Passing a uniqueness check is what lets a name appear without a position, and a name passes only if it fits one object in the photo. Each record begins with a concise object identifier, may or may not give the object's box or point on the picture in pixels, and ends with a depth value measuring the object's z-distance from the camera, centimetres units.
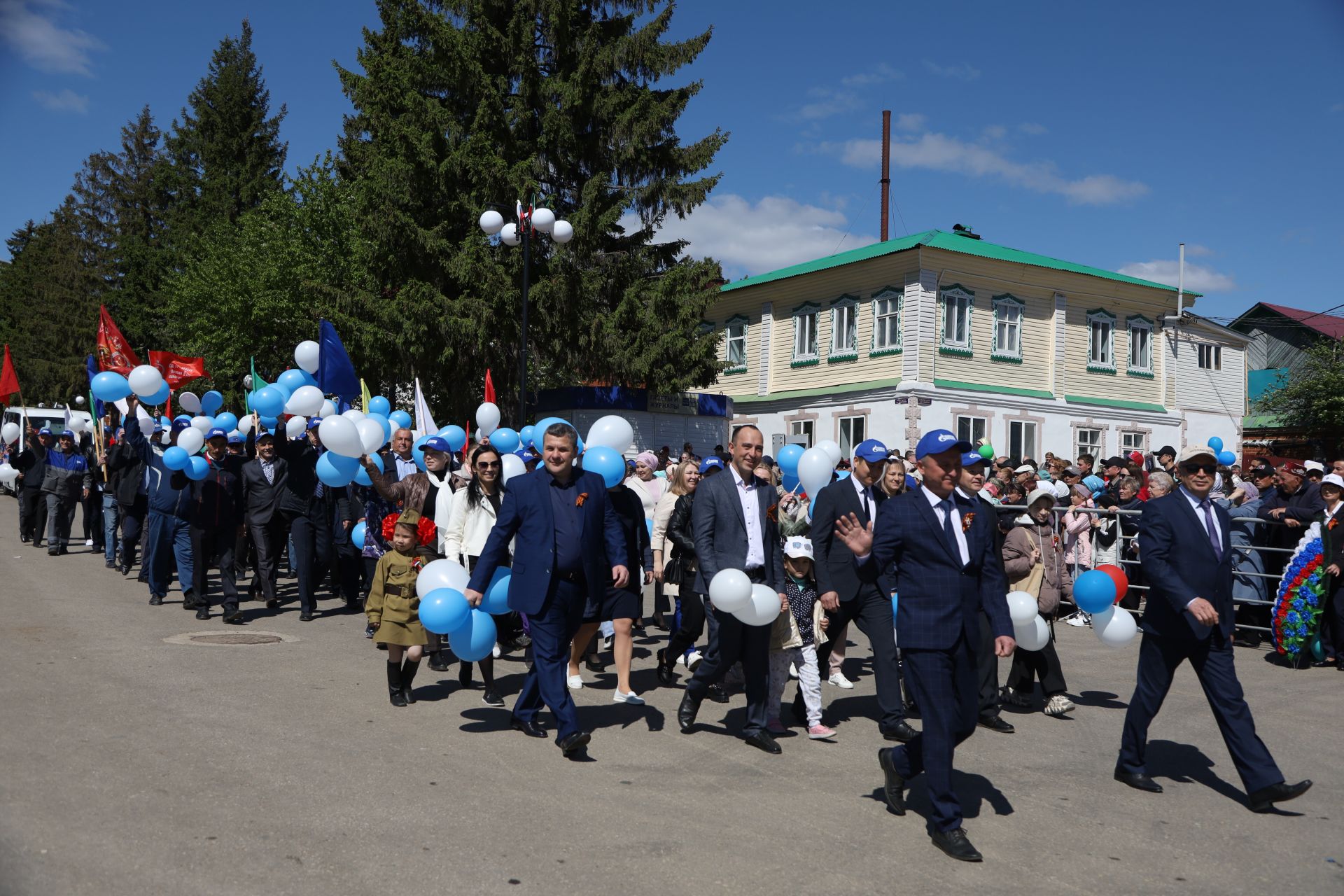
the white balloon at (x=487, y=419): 1386
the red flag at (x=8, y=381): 2086
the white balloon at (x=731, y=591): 645
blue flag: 1295
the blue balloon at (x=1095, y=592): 718
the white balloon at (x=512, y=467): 1037
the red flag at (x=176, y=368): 1894
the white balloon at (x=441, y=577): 684
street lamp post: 1780
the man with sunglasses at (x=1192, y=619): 580
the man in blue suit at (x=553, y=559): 662
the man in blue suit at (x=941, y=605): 508
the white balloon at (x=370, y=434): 1016
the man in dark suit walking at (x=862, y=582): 712
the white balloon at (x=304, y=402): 1123
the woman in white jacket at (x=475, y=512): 835
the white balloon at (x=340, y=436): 985
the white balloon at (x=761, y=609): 654
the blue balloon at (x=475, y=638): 686
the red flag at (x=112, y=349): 1529
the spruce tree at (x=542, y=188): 2609
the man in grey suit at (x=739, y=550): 698
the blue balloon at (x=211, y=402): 1558
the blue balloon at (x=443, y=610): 655
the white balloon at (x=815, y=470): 882
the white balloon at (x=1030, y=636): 697
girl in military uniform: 766
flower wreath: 1038
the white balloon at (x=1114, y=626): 730
